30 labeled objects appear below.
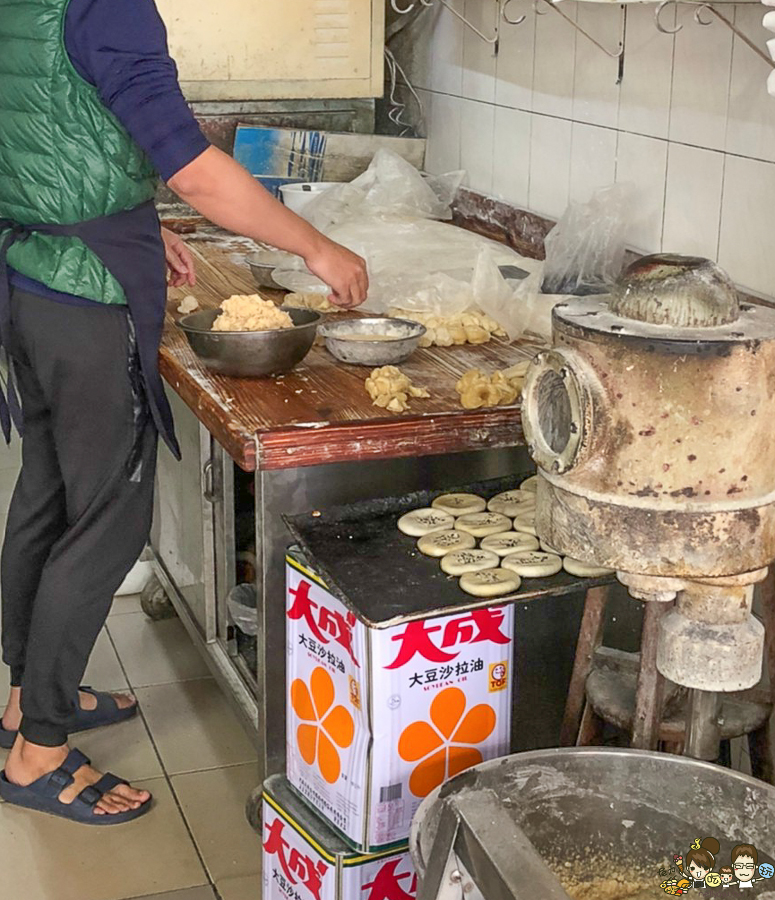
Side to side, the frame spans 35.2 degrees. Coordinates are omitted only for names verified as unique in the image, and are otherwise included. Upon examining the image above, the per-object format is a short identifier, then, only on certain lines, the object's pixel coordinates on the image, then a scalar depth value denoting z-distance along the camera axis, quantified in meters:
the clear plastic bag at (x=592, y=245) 2.57
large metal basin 1.49
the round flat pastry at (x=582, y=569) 1.72
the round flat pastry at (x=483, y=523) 1.82
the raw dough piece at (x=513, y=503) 1.90
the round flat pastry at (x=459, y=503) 1.89
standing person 1.92
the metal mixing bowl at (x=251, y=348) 2.05
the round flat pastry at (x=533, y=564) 1.71
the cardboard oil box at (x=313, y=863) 1.78
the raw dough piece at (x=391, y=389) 1.96
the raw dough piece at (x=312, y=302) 2.53
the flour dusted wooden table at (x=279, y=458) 1.87
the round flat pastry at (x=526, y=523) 1.83
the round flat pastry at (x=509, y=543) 1.76
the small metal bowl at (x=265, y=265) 2.75
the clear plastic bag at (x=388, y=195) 3.18
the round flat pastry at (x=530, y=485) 1.97
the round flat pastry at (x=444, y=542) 1.75
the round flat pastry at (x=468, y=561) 1.70
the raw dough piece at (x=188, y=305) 2.52
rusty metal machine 1.32
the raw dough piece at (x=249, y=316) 2.10
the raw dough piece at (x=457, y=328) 2.36
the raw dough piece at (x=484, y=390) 1.97
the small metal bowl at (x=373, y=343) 2.18
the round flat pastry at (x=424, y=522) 1.82
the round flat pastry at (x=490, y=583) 1.63
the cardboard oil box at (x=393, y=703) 1.68
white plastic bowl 3.29
